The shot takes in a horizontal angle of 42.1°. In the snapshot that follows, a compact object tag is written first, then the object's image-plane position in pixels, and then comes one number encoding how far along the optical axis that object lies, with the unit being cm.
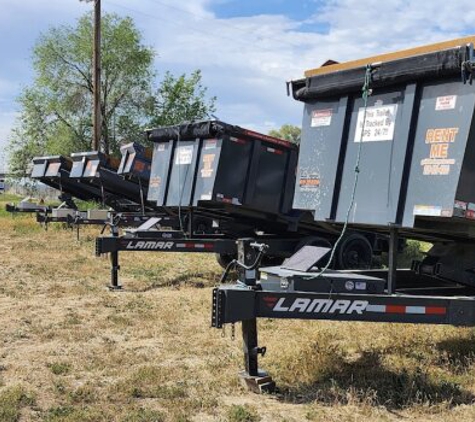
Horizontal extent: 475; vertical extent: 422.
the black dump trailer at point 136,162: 1494
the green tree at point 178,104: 3800
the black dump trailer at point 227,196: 970
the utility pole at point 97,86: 2489
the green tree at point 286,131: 5847
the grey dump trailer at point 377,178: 447
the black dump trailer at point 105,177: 1632
